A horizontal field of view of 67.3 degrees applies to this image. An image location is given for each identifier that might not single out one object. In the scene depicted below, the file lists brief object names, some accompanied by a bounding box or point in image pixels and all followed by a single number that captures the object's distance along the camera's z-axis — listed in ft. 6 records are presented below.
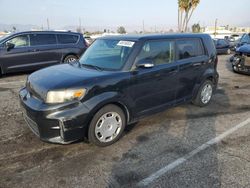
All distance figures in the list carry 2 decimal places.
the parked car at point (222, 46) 50.38
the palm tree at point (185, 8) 85.56
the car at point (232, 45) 55.33
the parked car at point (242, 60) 23.69
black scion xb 8.67
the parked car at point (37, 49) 22.69
